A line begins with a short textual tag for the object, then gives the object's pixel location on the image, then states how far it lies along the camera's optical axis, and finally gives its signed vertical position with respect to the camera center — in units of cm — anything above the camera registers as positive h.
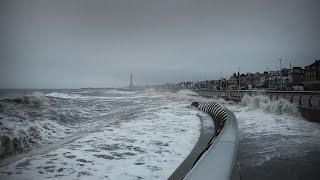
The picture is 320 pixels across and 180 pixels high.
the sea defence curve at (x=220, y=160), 206 -65
